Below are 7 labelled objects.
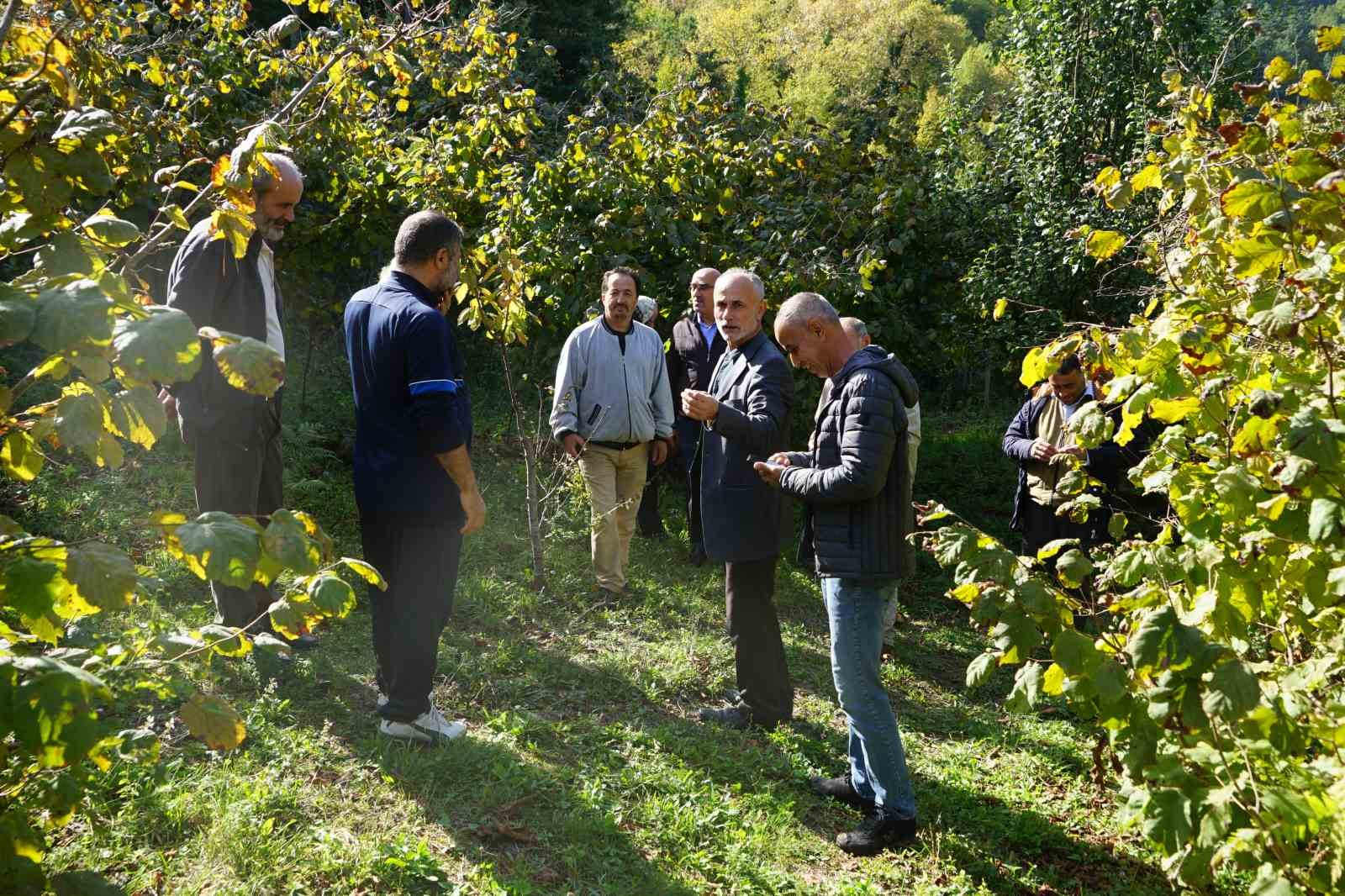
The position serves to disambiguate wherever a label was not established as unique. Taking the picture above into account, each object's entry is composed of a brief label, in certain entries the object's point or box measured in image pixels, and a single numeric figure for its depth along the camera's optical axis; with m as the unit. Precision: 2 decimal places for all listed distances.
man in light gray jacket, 6.39
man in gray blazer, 4.56
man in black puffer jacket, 3.71
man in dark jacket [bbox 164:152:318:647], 4.20
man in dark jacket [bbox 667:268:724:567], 6.87
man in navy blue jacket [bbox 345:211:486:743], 3.77
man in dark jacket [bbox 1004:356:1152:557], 5.86
